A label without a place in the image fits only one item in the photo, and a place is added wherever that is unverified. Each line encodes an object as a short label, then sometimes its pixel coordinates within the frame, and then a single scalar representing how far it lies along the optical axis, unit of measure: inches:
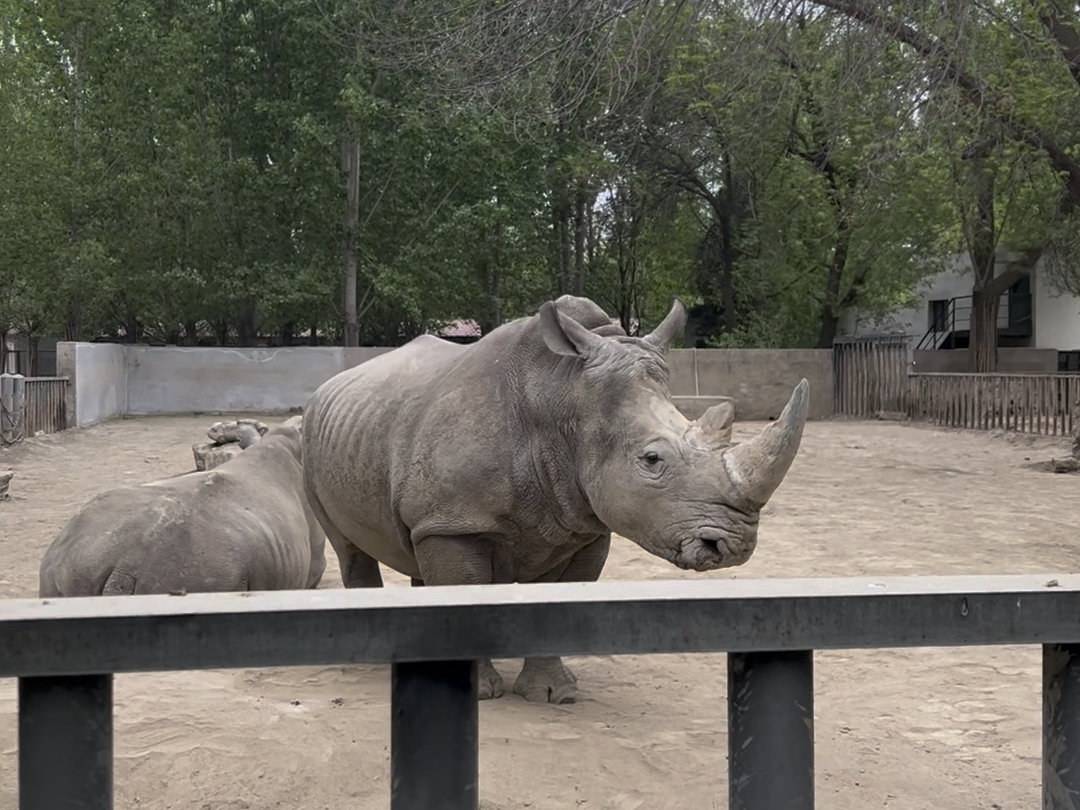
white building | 1310.3
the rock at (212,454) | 397.4
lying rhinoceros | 193.3
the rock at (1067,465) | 563.8
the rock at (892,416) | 974.4
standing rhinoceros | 146.3
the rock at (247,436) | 319.0
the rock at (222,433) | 438.9
